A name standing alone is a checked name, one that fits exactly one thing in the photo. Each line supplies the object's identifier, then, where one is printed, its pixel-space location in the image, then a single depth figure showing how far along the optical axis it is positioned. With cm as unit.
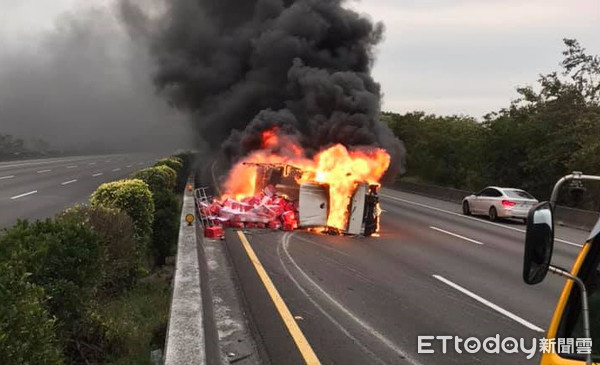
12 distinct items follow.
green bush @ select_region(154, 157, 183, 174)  2362
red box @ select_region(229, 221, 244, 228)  1493
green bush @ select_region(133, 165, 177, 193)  1350
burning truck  1443
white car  1978
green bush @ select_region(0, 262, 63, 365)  312
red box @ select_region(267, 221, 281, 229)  1491
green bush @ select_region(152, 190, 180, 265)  1080
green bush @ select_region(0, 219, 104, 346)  460
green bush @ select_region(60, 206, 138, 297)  712
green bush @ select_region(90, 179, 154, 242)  899
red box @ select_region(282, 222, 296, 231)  1489
